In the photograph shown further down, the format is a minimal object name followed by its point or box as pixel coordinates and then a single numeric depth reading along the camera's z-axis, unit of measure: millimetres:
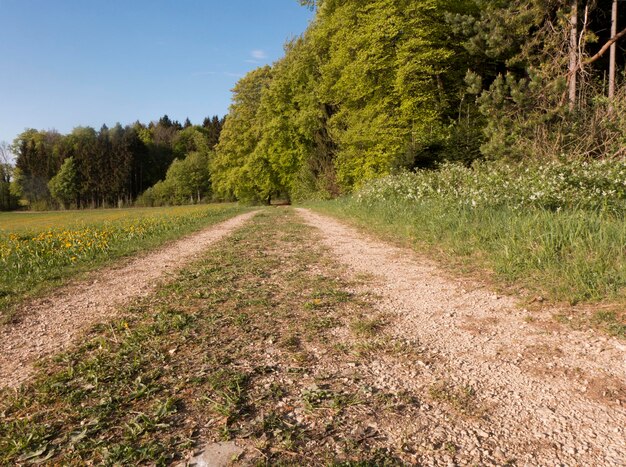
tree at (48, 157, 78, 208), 59688
